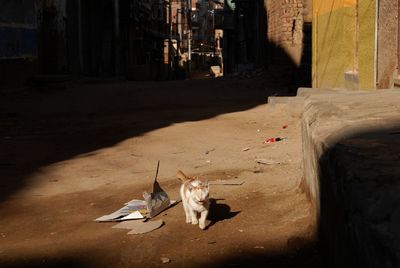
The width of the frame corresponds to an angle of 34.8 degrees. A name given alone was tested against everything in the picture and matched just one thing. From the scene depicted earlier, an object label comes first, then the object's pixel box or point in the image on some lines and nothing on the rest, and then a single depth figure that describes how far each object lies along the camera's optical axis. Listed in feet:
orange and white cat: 13.38
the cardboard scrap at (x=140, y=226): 14.08
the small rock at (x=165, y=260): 11.83
